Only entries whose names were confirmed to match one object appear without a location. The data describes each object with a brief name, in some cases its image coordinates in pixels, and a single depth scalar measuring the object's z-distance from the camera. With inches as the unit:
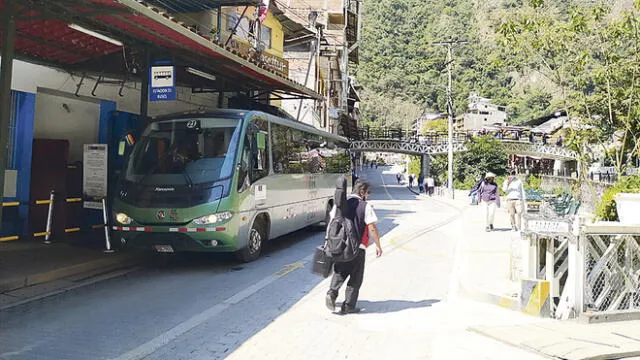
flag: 856.2
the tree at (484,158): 1998.0
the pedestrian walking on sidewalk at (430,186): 1731.1
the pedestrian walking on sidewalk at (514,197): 577.3
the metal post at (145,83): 448.1
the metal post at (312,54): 1290.2
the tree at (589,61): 428.1
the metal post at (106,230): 404.8
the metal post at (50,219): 426.7
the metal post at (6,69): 300.0
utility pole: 1577.3
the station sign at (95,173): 418.6
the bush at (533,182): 1612.9
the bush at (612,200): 370.6
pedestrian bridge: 2357.3
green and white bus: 349.7
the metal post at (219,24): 638.8
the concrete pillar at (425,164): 2437.0
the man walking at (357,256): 253.0
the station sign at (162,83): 443.8
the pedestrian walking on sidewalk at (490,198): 614.2
